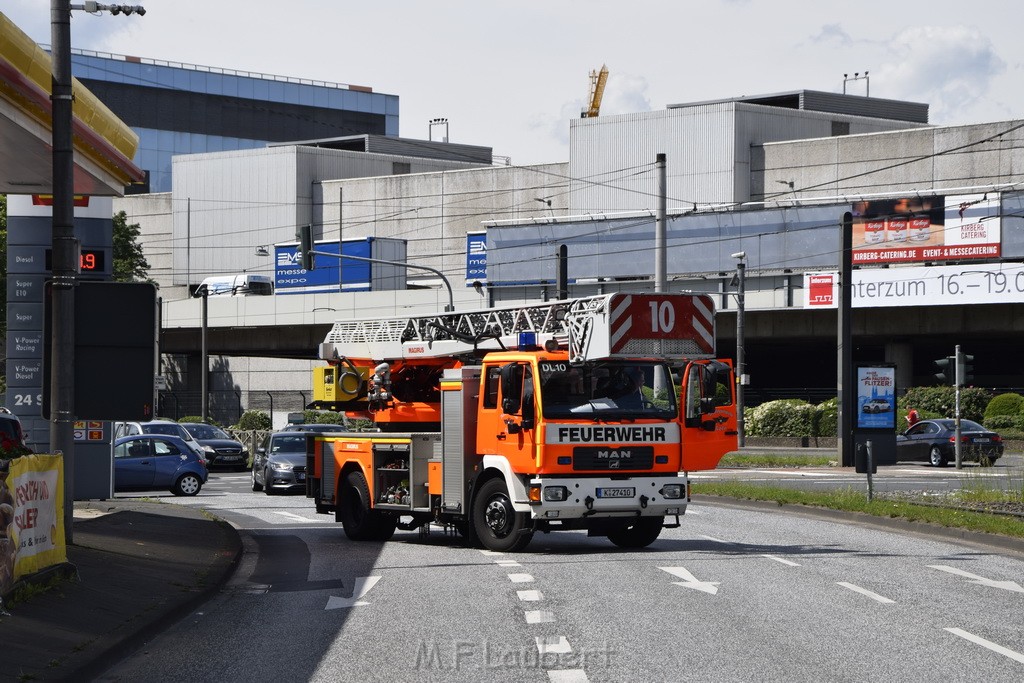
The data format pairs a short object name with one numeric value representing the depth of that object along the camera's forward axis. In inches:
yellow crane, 5123.0
